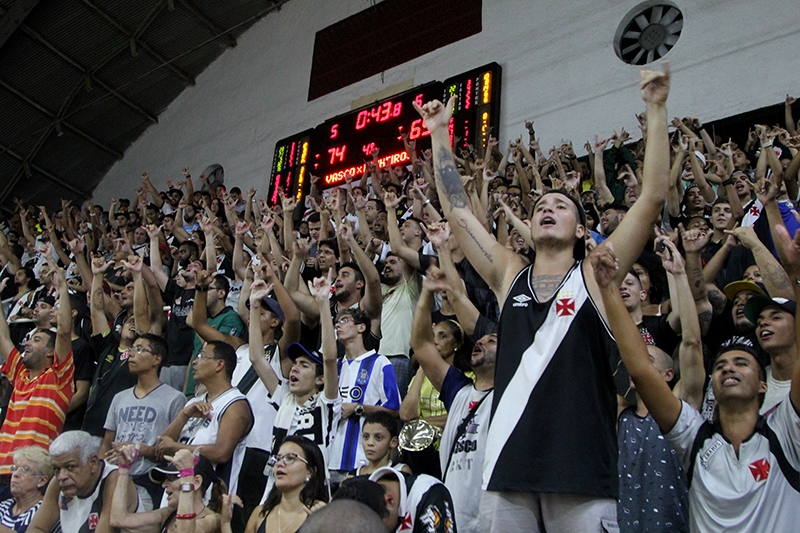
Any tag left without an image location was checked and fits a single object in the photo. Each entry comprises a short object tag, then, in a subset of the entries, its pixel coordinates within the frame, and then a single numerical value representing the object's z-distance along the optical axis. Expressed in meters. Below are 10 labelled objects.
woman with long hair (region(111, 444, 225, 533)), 3.55
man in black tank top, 2.01
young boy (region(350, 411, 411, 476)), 3.76
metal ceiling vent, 8.87
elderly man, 4.16
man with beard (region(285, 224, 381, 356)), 5.22
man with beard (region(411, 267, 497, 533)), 3.28
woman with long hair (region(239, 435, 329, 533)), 3.50
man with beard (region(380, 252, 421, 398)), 5.02
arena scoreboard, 9.15
